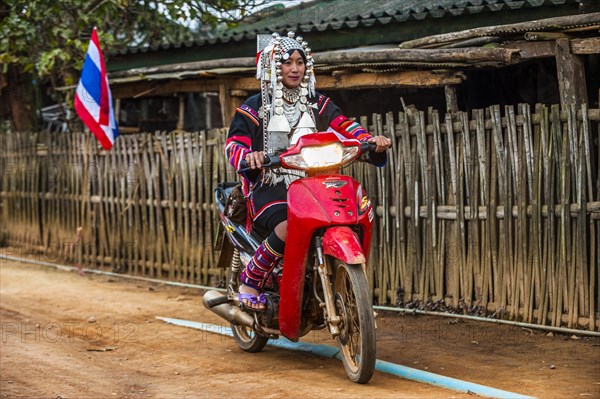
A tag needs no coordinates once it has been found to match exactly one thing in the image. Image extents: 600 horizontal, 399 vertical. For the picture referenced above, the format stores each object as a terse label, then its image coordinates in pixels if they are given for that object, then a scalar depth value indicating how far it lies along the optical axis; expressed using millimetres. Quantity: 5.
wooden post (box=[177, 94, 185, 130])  13047
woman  5660
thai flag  10438
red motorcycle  5059
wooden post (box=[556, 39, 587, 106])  7164
